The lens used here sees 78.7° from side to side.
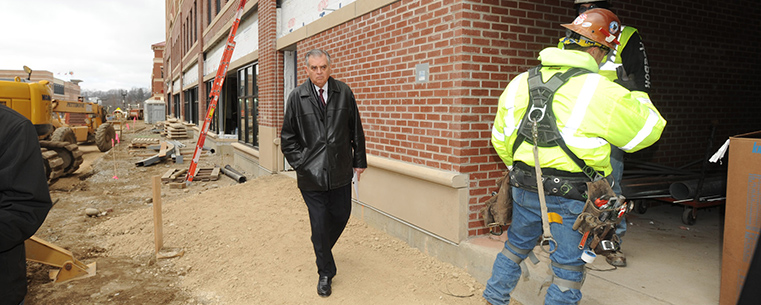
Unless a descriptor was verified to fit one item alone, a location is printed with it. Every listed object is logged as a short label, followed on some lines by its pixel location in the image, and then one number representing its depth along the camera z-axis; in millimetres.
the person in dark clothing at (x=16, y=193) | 2016
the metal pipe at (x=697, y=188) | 5023
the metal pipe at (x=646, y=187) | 5039
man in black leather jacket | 3938
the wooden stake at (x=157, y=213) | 5527
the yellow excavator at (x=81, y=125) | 16886
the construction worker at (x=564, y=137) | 2549
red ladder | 12180
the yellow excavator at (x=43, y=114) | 11148
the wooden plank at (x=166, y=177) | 12158
